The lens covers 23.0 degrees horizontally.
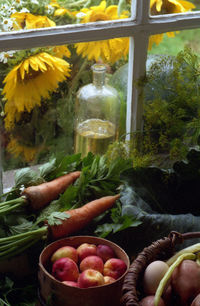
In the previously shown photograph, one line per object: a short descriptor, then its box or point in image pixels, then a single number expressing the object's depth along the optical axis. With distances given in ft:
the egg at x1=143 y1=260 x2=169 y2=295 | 2.83
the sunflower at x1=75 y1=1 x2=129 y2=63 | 3.67
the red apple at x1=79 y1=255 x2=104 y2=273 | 3.14
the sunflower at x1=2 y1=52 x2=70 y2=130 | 3.59
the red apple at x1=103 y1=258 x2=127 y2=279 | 3.12
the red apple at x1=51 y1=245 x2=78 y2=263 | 3.19
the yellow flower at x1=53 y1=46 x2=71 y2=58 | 3.66
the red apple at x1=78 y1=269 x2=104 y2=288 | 2.96
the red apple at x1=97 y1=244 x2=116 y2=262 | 3.24
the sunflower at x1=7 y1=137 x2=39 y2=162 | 3.80
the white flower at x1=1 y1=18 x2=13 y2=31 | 3.40
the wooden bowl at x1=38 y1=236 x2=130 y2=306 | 2.91
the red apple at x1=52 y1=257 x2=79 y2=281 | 3.06
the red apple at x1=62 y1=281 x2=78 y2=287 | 2.98
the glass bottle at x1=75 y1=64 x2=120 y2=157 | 3.99
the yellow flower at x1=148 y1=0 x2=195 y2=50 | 3.86
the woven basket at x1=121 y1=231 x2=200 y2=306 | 2.62
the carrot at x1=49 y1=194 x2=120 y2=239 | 3.43
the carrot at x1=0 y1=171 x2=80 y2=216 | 3.47
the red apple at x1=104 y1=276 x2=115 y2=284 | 3.05
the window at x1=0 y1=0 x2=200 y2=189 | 3.43
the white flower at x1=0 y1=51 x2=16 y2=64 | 3.49
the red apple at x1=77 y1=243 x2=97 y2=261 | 3.23
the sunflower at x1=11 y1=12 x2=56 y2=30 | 3.45
